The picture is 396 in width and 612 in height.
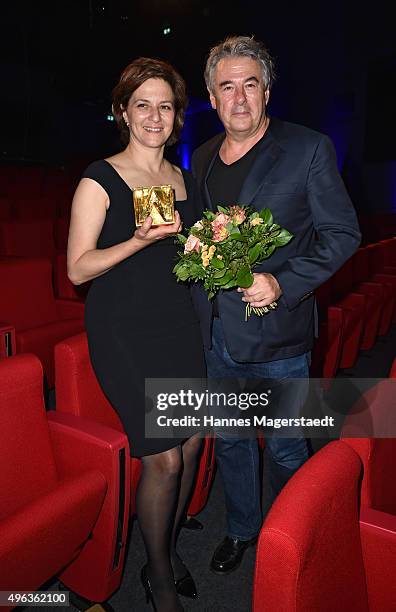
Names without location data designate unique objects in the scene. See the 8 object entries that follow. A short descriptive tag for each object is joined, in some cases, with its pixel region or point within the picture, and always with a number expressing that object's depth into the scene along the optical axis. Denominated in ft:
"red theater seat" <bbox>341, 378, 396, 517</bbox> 3.94
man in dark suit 5.54
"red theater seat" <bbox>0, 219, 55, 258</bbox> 15.16
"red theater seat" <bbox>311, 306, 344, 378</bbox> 11.66
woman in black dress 5.25
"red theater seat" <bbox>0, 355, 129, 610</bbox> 4.59
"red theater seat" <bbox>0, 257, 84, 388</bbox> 10.03
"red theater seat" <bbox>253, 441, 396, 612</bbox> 2.50
